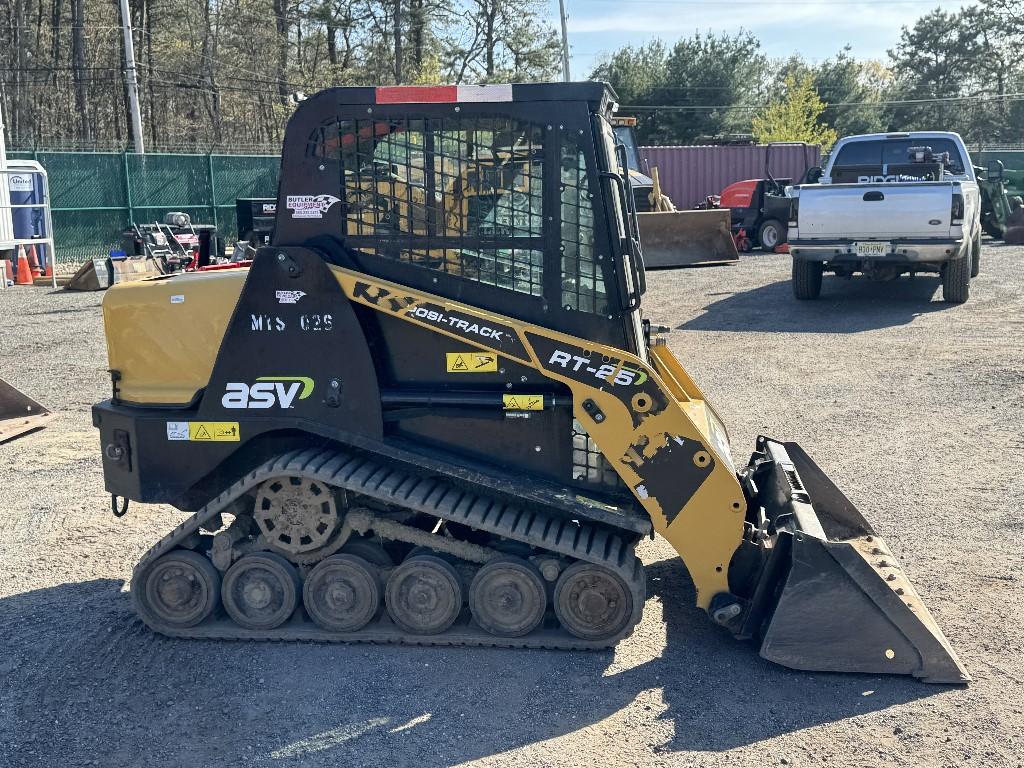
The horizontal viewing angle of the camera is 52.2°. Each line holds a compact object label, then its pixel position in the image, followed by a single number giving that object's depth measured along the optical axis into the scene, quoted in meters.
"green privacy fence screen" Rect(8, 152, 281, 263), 23.55
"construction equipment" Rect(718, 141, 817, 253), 23.62
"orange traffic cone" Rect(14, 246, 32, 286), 18.95
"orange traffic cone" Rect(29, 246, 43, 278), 20.05
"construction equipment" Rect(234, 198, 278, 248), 17.47
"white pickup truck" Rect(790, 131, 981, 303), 13.23
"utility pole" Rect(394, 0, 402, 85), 39.47
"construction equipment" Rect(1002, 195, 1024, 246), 23.52
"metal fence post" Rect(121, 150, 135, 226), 24.55
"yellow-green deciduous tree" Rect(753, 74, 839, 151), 49.16
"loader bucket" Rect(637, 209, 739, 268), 19.20
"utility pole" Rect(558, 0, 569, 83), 38.91
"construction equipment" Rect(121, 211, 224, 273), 17.81
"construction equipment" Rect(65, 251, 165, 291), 17.25
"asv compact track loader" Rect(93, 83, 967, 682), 4.56
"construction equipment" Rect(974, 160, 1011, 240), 24.73
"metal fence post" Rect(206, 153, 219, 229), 26.38
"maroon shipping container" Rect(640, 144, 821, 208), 32.38
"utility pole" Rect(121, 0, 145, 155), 27.66
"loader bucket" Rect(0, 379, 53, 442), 8.60
